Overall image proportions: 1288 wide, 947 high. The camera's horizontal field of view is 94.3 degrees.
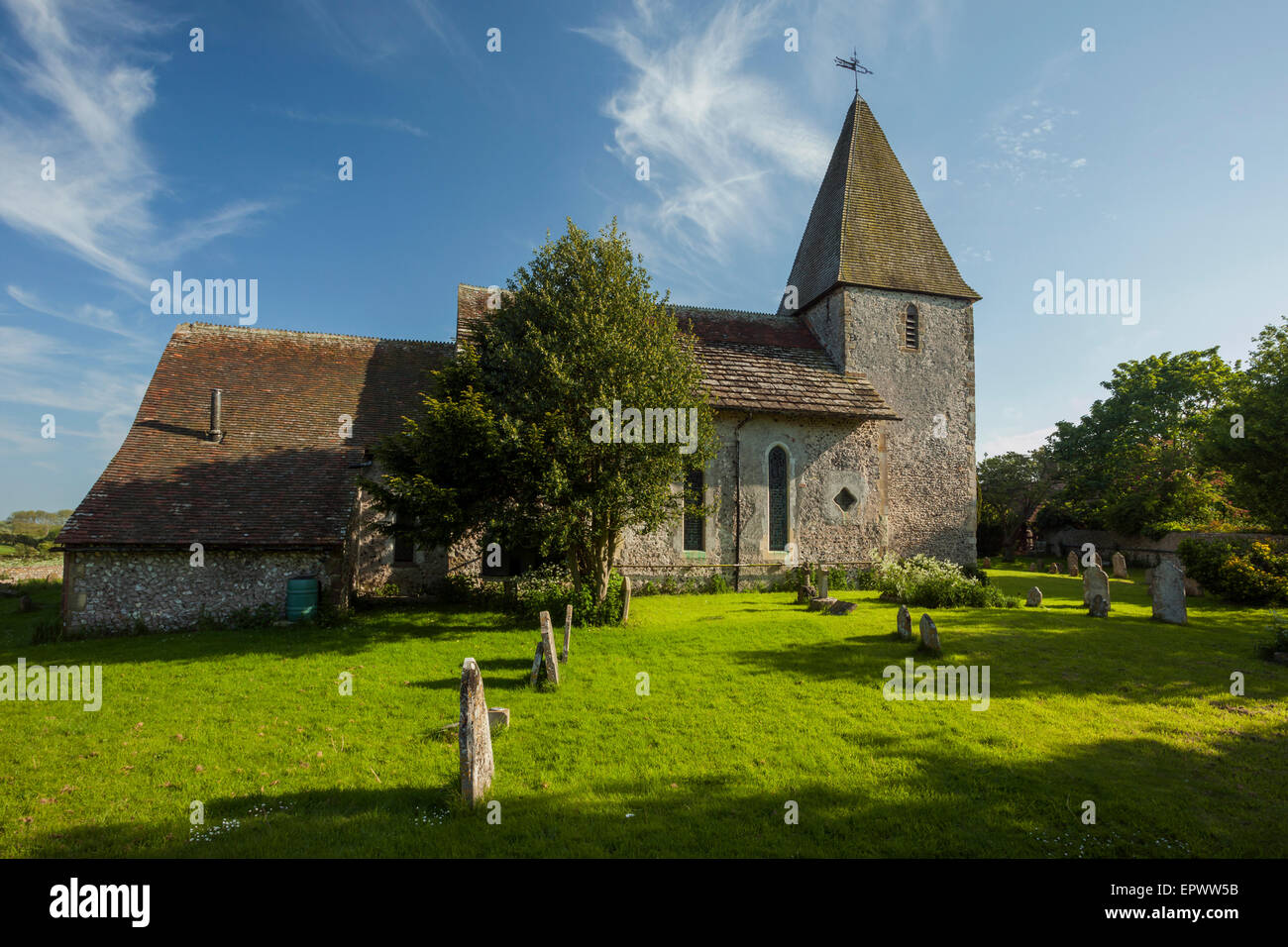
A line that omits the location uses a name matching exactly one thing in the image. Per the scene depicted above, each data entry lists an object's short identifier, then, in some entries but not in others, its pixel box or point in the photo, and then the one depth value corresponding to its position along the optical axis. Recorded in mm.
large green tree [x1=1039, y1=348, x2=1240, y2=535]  30891
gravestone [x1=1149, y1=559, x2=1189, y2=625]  14594
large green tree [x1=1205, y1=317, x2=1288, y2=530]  17219
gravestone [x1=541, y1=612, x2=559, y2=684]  9492
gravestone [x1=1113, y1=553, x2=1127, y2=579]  26912
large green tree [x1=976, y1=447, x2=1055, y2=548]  37312
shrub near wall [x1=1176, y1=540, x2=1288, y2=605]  17172
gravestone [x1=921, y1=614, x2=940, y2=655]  11211
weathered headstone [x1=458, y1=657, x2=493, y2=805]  5695
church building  14961
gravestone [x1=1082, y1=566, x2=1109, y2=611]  15633
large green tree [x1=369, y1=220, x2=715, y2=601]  13180
